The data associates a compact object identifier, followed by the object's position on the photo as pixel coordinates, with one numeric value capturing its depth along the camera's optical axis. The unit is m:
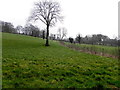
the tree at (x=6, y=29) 86.19
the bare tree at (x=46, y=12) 37.03
